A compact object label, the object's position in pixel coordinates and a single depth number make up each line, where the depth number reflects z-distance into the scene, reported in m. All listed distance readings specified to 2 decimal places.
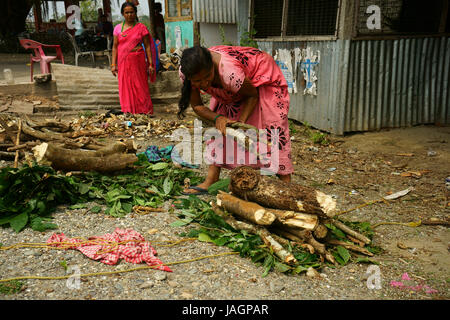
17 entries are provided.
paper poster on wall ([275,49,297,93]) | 6.30
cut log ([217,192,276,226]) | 2.49
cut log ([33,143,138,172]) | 3.28
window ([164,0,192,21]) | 9.63
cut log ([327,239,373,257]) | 2.57
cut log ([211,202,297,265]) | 2.37
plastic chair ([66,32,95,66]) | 10.12
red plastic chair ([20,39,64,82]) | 8.06
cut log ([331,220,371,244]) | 2.67
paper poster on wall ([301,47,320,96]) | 5.80
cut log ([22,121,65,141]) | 3.97
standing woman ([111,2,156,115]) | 6.08
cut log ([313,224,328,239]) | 2.51
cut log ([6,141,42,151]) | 3.85
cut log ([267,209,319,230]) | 2.48
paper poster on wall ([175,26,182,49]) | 10.08
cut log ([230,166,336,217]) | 2.46
